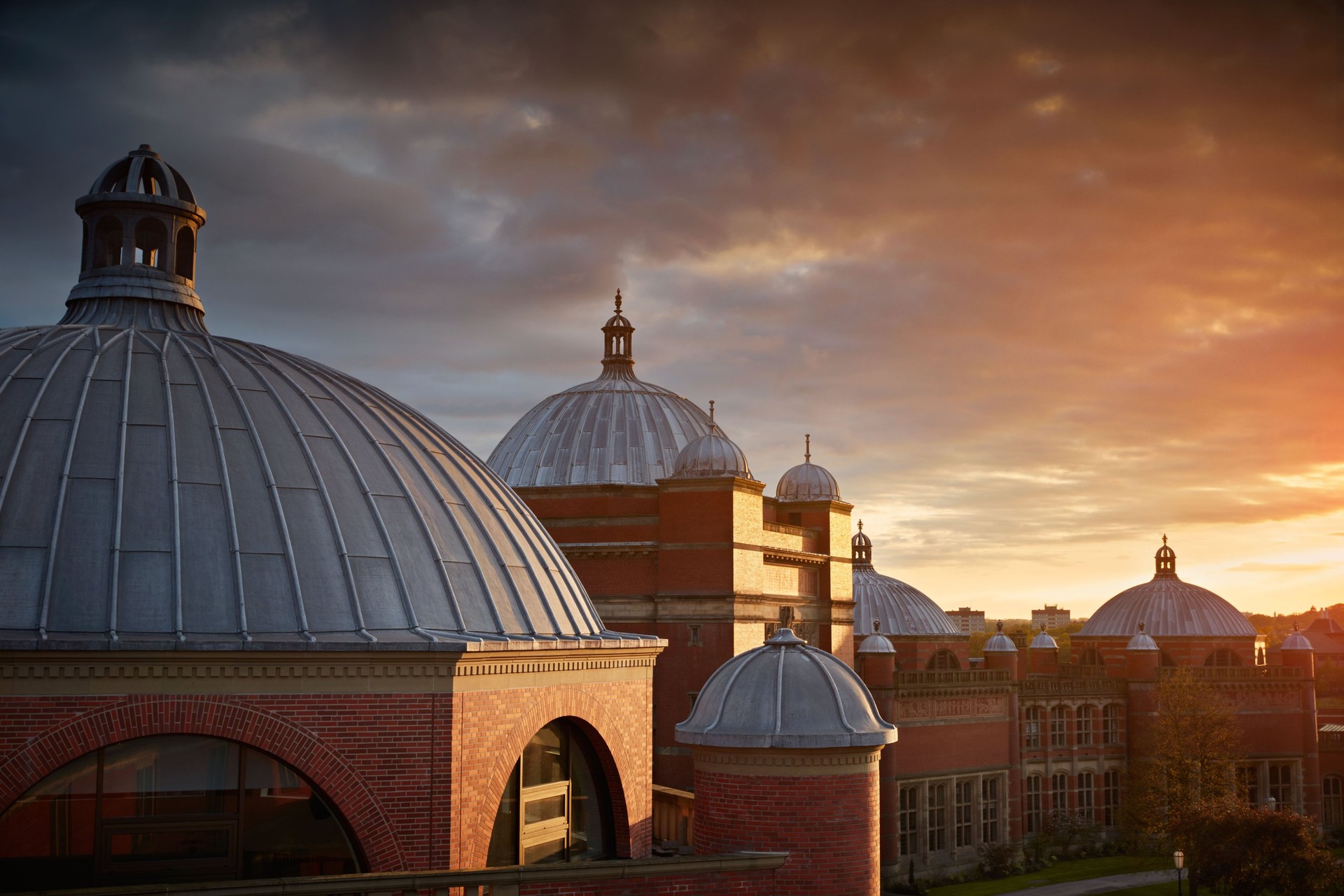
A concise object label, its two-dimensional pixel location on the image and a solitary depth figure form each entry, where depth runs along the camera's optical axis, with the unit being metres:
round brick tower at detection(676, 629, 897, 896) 18.20
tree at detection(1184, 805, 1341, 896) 37.94
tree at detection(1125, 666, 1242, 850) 52.28
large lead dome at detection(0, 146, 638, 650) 14.46
